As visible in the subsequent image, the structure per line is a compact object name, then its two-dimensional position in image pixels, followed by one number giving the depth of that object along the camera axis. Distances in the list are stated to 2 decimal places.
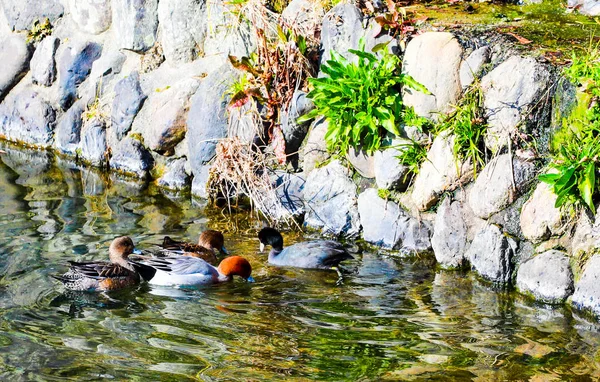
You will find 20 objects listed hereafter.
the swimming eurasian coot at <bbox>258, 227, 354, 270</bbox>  16.81
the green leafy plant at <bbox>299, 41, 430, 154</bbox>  18.09
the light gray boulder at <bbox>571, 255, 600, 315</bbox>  14.16
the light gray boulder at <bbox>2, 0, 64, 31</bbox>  28.03
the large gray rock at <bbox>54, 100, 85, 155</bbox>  25.75
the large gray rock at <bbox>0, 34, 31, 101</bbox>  28.17
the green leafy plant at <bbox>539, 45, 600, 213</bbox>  14.65
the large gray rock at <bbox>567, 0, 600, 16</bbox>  19.20
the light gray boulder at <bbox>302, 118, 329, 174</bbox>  19.92
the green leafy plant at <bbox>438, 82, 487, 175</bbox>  16.73
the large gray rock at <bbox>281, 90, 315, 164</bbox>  20.14
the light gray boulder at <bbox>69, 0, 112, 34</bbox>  26.53
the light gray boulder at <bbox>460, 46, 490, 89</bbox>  17.12
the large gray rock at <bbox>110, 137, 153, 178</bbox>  23.72
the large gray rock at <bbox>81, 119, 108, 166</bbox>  24.78
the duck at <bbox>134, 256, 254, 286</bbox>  16.05
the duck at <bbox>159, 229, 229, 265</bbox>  17.04
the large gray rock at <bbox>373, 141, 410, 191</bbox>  18.02
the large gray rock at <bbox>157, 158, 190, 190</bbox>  22.74
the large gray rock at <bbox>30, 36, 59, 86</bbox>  27.28
